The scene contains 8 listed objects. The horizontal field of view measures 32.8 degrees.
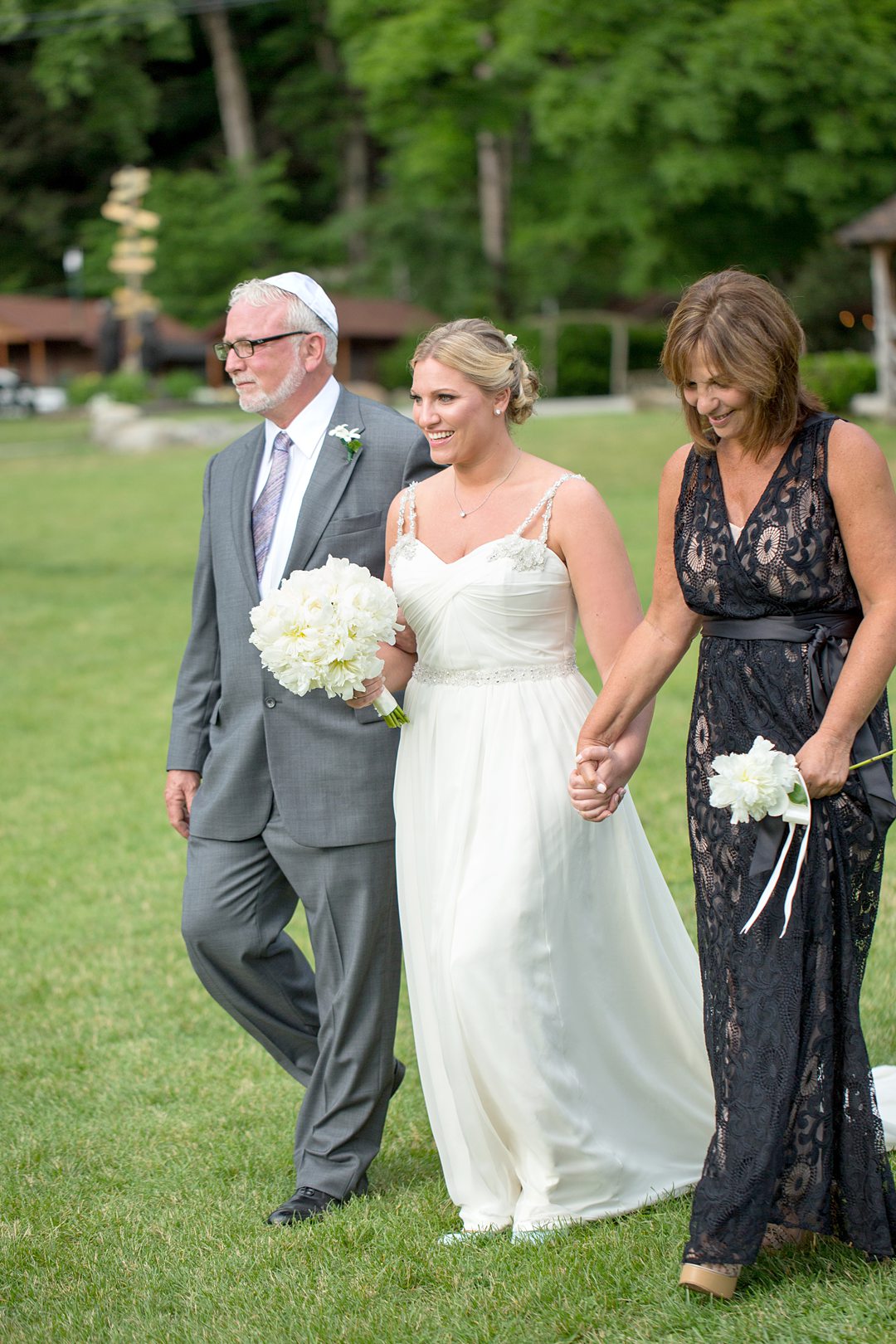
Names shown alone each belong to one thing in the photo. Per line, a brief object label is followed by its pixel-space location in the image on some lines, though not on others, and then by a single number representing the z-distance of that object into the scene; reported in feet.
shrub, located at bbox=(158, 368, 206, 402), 147.43
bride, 13.47
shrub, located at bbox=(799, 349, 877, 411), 91.56
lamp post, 189.79
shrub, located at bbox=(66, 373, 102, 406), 154.10
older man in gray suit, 14.73
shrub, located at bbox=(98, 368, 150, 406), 140.77
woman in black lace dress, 11.70
